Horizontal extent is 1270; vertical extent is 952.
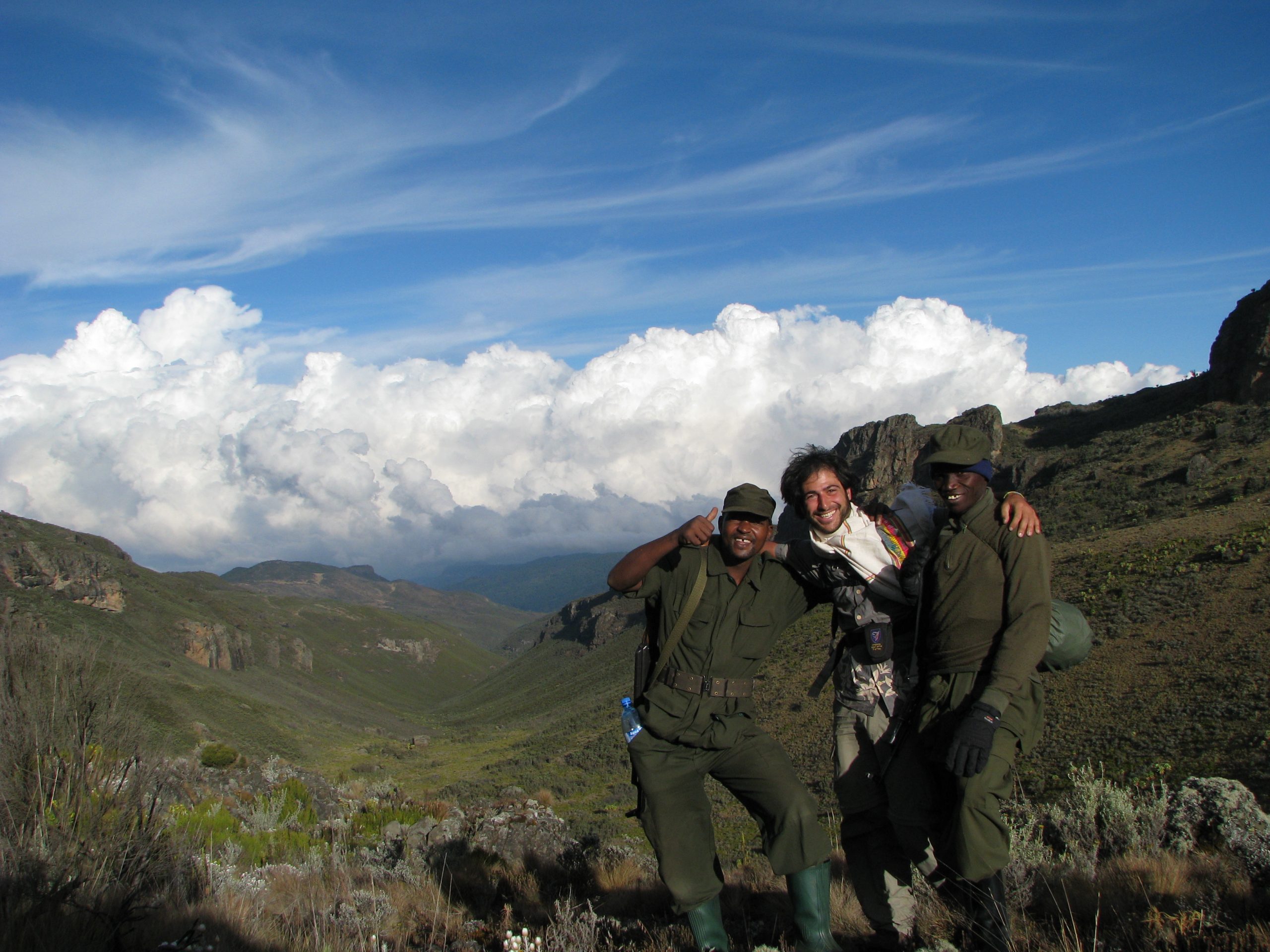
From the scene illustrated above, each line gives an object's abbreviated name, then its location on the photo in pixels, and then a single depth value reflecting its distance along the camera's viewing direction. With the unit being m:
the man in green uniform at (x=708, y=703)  3.83
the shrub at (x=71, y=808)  4.00
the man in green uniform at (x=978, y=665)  3.25
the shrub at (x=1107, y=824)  5.58
